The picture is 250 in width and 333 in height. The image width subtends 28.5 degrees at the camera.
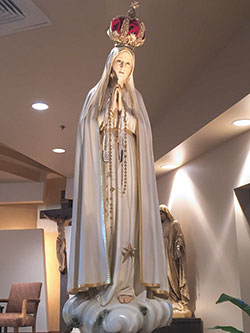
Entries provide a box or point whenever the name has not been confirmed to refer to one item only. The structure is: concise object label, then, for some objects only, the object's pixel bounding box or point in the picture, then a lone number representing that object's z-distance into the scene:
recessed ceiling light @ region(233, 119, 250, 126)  4.02
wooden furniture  6.70
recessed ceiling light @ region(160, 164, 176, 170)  5.79
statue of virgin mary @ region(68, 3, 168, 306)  2.09
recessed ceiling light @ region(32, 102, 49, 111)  5.02
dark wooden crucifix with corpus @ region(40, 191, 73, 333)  8.14
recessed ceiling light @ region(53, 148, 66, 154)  6.71
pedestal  4.88
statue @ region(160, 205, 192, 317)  5.15
